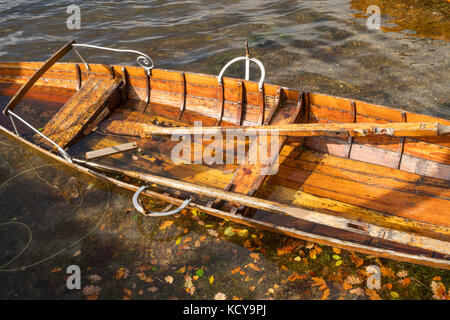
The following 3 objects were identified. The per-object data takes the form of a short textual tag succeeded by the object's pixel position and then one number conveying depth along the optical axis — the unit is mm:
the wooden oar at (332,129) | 5609
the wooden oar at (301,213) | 4418
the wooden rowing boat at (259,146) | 5934
